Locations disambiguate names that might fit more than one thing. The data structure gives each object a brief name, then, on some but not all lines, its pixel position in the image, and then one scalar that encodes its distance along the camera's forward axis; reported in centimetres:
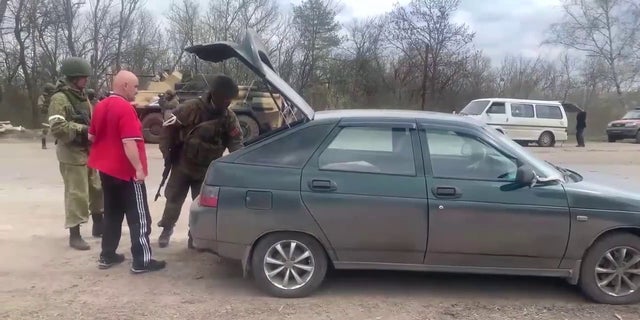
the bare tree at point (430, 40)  3056
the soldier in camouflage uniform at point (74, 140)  570
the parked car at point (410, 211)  450
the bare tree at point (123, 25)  3354
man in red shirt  504
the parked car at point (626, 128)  2705
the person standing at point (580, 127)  2467
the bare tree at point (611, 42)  3897
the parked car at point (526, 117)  2203
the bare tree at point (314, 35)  3338
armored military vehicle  1848
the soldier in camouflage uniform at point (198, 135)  566
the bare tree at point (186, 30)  3541
